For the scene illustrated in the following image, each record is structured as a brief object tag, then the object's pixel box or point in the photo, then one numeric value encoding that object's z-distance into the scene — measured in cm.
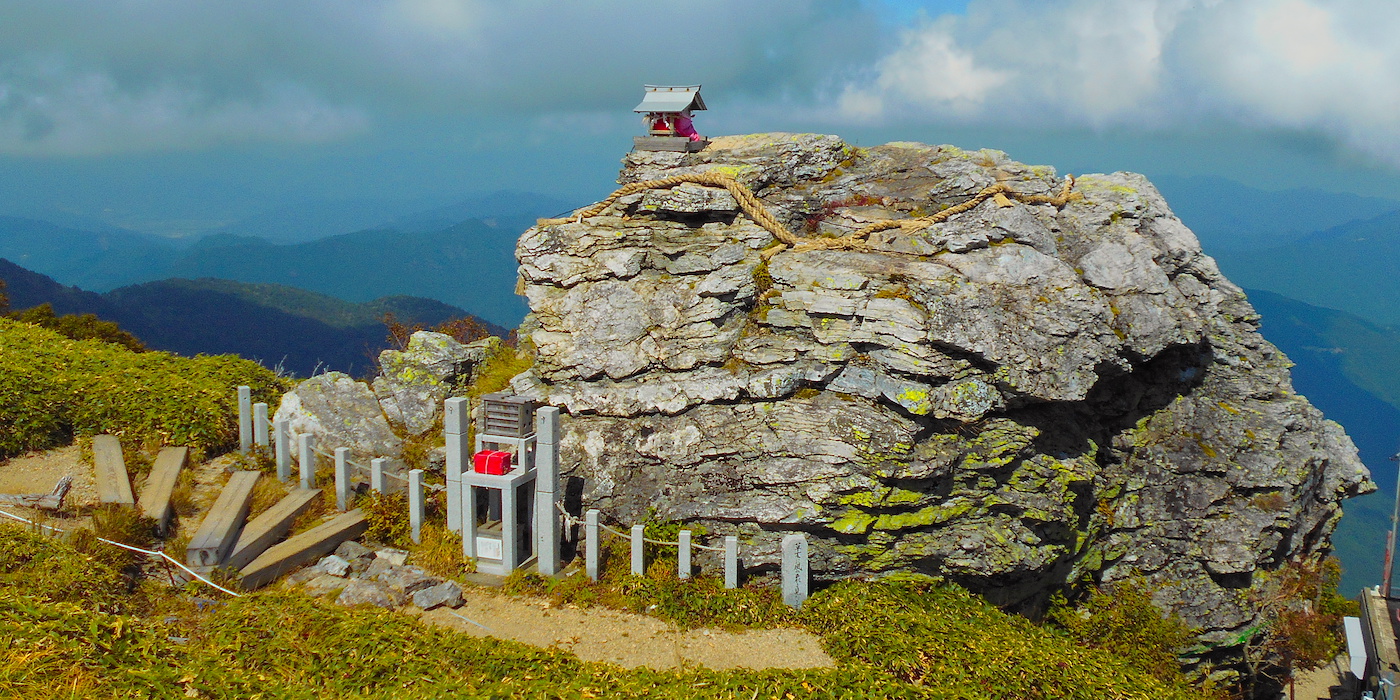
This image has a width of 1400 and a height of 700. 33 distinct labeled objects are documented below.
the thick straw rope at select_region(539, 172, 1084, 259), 1580
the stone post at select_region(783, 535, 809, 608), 1160
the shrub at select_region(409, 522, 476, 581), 1243
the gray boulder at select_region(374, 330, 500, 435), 1527
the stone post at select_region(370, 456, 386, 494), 1365
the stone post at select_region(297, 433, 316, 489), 1402
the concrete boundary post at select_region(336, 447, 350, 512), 1370
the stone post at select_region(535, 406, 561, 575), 1212
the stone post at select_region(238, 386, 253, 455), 1522
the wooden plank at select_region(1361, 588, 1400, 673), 1588
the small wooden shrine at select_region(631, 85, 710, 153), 1878
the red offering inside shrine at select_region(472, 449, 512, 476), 1245
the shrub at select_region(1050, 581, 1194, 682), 1476
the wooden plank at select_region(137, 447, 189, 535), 1234
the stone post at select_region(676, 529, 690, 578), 1199
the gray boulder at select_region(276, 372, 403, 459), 1485
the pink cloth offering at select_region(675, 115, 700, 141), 1927
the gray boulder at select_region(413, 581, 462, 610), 1132
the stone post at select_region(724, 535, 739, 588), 1185
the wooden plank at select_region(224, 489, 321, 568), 1173
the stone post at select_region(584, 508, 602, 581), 1208
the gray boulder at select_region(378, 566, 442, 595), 1166
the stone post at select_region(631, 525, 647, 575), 1205
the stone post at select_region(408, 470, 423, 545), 1296
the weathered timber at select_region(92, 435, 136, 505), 1238
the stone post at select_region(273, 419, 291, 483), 1436
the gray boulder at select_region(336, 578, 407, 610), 1115
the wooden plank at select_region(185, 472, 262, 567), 1109
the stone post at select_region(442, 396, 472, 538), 1248
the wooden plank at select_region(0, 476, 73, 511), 1198
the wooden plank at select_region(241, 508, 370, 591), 1159
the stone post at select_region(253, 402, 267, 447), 1517
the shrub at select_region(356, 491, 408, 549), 1323
